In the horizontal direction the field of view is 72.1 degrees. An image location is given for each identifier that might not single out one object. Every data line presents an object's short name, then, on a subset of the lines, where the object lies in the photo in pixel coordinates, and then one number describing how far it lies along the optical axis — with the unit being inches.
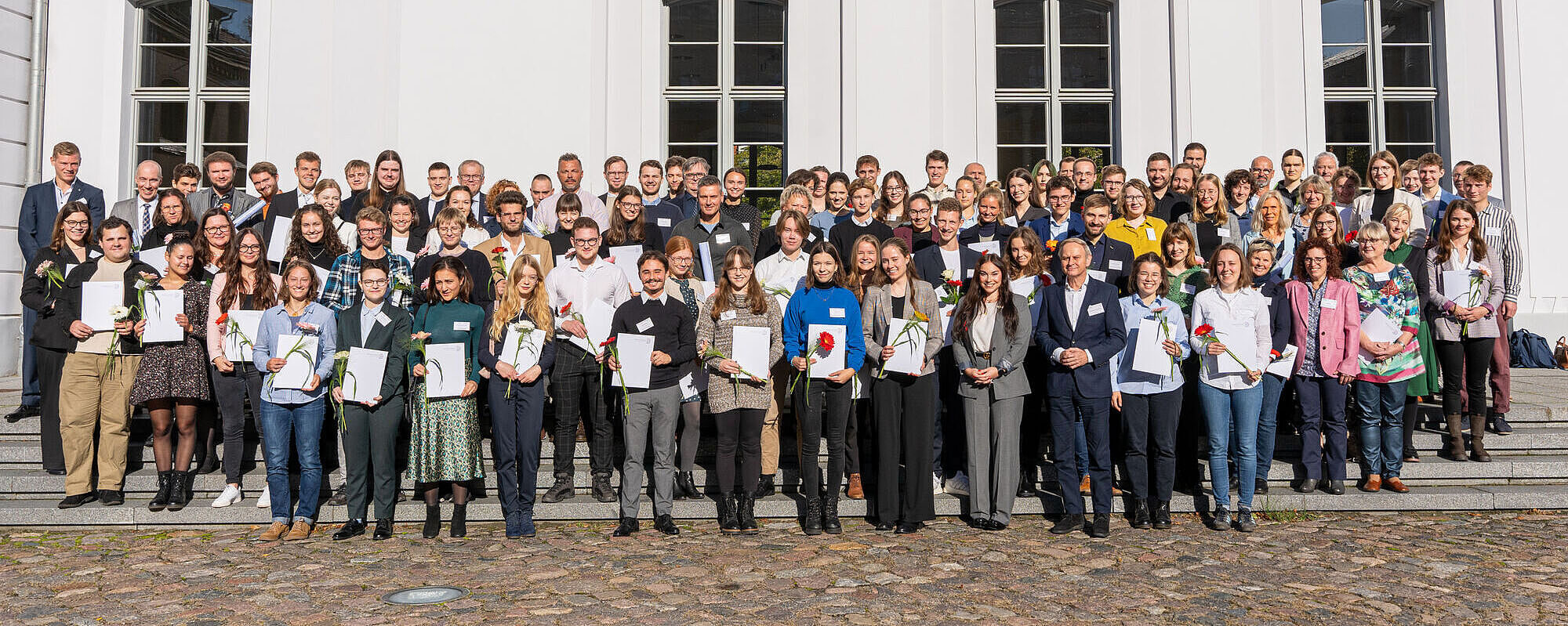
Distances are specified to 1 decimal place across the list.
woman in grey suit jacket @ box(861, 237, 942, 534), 243.9
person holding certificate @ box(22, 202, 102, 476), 268.5
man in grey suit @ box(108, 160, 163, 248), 305.1
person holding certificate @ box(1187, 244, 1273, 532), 245.0
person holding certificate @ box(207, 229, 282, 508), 247.6
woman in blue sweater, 242.1
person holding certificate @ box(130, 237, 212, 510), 256.2
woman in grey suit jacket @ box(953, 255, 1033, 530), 247.1
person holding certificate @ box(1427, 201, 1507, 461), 274.2
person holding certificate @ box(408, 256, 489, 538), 241.1
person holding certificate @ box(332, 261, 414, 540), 238.5
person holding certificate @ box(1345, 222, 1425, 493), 260.2
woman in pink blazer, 256.7
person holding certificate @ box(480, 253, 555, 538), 242.2
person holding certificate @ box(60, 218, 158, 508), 259.0
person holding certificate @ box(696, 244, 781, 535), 243.1
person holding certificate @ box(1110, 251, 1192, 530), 240.8
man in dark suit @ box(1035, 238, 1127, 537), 243.0
